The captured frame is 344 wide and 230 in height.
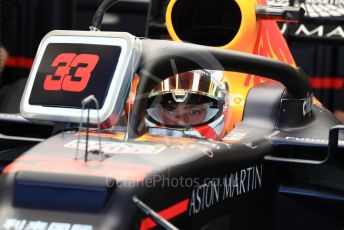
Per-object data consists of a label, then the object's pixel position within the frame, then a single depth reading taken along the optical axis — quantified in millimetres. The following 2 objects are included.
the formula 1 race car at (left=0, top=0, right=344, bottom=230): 4699
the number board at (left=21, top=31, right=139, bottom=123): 5258
